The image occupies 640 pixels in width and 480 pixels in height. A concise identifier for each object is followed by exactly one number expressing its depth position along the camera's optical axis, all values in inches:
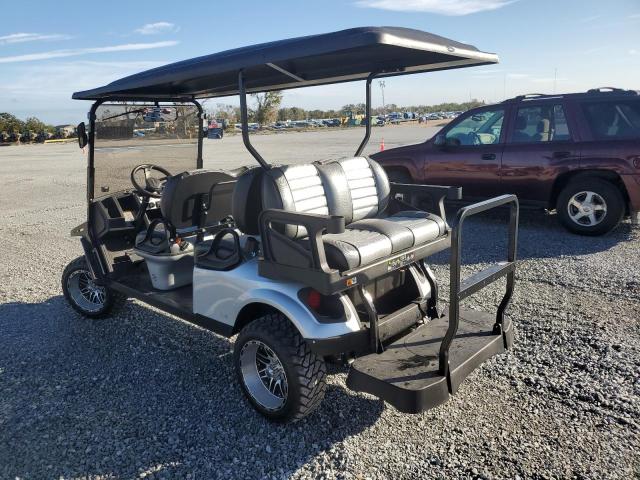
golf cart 108.9
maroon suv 255.4
